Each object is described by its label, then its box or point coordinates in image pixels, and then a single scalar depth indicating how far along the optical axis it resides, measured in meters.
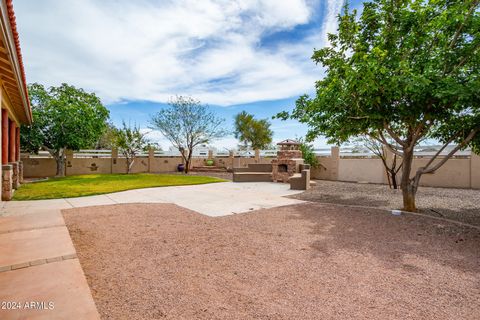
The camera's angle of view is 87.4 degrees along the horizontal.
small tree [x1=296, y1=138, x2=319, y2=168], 15.97
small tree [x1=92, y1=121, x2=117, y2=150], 29.21
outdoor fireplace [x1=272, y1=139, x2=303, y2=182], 13.65
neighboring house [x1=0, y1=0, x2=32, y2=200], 3.53
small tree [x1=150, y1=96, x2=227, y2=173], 21.56
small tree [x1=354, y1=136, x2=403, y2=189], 11.13
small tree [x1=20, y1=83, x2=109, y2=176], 15.32
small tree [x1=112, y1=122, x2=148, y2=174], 19.50
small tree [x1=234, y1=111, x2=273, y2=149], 37.88
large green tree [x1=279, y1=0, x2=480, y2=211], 5.06
